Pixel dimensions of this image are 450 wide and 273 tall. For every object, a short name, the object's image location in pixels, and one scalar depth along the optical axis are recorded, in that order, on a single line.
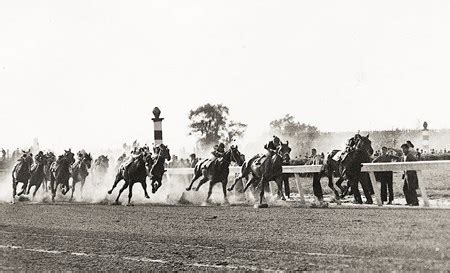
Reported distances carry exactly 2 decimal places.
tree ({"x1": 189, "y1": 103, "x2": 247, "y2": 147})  63.16
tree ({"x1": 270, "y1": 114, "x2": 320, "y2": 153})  60.84
